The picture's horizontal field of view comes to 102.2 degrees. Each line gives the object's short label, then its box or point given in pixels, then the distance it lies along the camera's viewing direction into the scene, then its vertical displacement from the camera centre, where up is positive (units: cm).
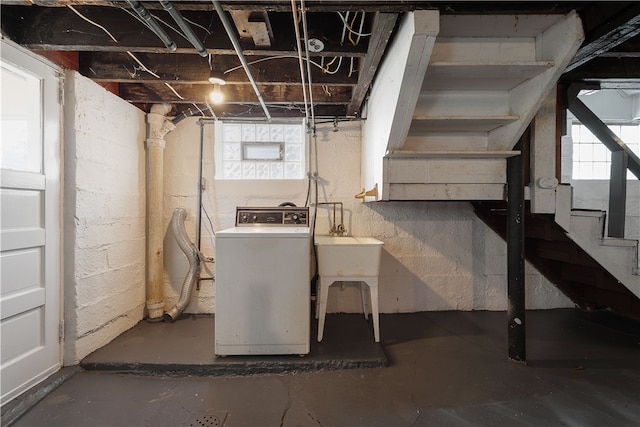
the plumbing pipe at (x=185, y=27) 107 +84
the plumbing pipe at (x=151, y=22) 109 +85
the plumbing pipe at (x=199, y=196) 245 +12
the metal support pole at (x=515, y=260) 164 -33
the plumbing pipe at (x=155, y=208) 229 +0
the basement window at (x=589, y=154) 301 +65
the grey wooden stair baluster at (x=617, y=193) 175 +11
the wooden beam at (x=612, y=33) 114 +85
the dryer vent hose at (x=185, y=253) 237 -42
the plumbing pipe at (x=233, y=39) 106 +81
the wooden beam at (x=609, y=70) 171 +93
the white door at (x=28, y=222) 138 -8
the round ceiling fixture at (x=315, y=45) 144 +92
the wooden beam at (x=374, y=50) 124 +90
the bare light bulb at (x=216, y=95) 206 +91
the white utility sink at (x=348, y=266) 188 -42
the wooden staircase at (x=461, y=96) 125 +65
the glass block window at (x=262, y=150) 259 +59
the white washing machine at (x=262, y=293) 169 -56
